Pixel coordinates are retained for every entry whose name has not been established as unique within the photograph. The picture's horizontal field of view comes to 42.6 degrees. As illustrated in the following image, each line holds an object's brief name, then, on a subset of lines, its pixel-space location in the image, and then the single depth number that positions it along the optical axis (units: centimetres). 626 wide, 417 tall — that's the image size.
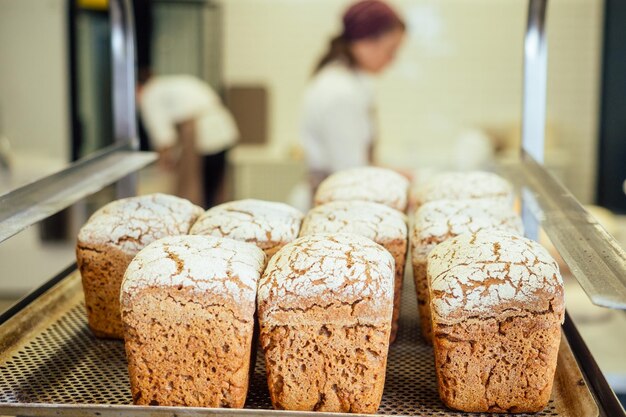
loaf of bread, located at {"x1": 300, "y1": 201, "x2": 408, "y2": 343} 146
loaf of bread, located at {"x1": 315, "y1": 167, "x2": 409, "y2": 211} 178
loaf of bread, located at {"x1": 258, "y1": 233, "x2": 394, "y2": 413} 117
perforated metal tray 106
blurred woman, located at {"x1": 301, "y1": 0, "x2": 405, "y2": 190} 352
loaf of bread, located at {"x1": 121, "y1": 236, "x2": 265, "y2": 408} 117
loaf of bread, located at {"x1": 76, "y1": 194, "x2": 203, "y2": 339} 146
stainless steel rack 106
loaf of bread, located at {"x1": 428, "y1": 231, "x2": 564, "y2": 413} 117
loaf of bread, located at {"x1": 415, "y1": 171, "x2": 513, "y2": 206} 175
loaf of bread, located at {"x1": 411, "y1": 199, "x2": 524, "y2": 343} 147
